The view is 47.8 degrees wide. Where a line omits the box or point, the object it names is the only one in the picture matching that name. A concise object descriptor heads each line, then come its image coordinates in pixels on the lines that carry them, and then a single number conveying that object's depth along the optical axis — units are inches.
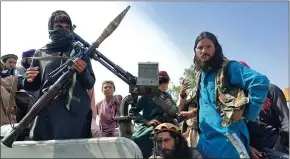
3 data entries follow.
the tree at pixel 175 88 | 804.9
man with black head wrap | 117.9
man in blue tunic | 104.1
